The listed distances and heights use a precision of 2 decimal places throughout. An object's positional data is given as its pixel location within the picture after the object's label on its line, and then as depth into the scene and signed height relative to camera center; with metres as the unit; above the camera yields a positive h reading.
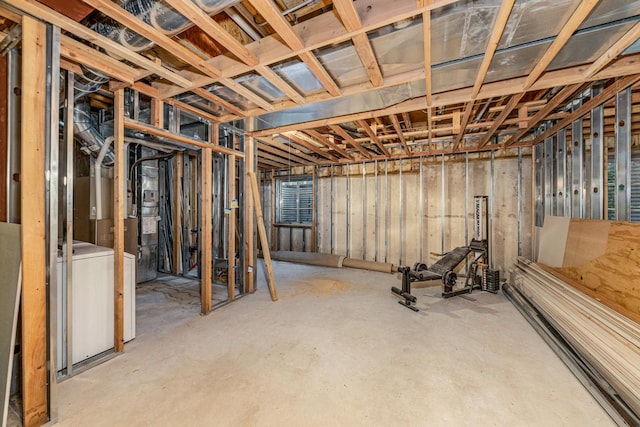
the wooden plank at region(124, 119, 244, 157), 2.47 +0.90
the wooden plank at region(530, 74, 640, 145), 2.32 +1.23
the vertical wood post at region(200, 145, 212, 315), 3.18 -0.22
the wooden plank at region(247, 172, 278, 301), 3.75 -0.18
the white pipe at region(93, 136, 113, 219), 3.03 +0.48
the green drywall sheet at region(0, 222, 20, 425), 1.47 -0.51
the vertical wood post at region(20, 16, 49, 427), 1.49 -0.09
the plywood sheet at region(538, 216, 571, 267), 3.39 -0.42
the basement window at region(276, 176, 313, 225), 7.02 +0.38
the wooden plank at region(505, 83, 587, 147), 2.58 +1.27
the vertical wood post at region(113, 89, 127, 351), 2.32 -0.12
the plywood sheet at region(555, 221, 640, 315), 2.21 -0.59
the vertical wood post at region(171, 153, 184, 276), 4.91 +0.04
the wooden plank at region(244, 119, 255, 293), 3.88 -0.07
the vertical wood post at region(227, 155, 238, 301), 3.60 -0.31
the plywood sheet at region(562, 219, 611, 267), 2.67 -0.34
